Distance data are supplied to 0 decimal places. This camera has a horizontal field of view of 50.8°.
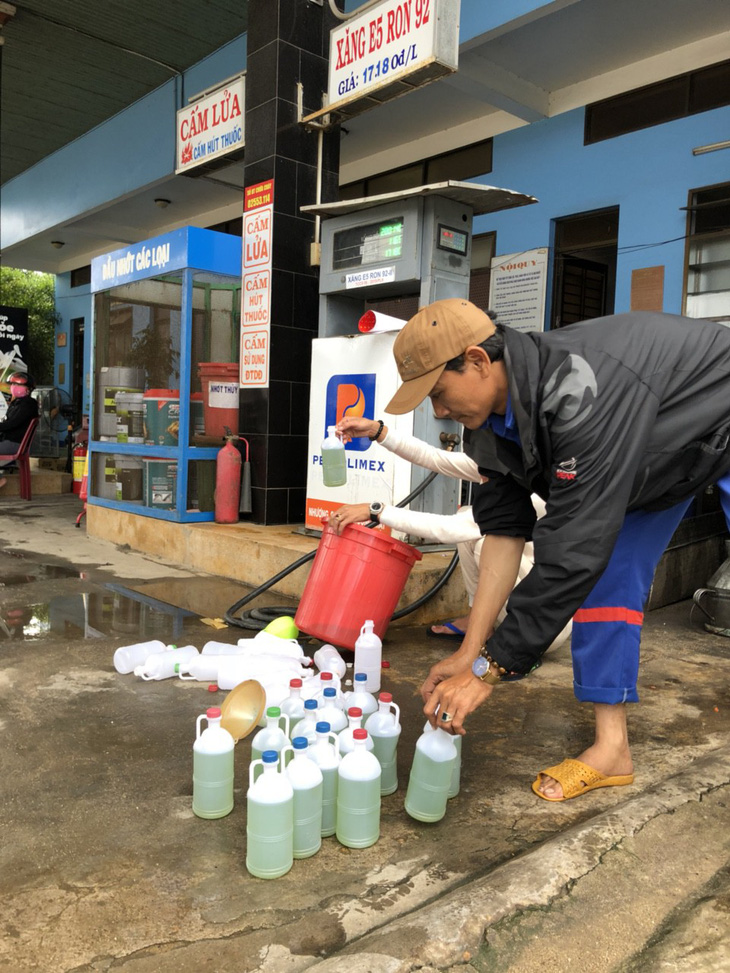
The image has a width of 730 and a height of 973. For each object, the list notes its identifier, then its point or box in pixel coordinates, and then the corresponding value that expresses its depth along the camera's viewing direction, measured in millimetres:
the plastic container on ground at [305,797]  2061
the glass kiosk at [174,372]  6328
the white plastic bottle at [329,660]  3418
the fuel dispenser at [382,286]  4828
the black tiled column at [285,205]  6074
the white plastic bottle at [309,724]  2248
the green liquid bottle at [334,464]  4355
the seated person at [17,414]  9805
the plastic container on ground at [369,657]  3361
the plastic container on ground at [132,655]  3604
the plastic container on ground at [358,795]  2125
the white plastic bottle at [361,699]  2604
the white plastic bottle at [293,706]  2551
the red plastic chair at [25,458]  9977
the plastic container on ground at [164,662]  3520
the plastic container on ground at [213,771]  2264
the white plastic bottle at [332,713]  2436
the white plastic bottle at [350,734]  2195
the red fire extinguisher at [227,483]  6094
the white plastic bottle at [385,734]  2416
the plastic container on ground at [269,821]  1961
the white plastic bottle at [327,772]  2209
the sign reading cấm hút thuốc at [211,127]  6969
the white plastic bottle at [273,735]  2180
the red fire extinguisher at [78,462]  11073
